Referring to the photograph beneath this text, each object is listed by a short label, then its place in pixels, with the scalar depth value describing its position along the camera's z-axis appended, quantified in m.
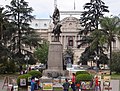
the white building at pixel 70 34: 74.21
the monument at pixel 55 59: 20.40
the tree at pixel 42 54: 59.99
